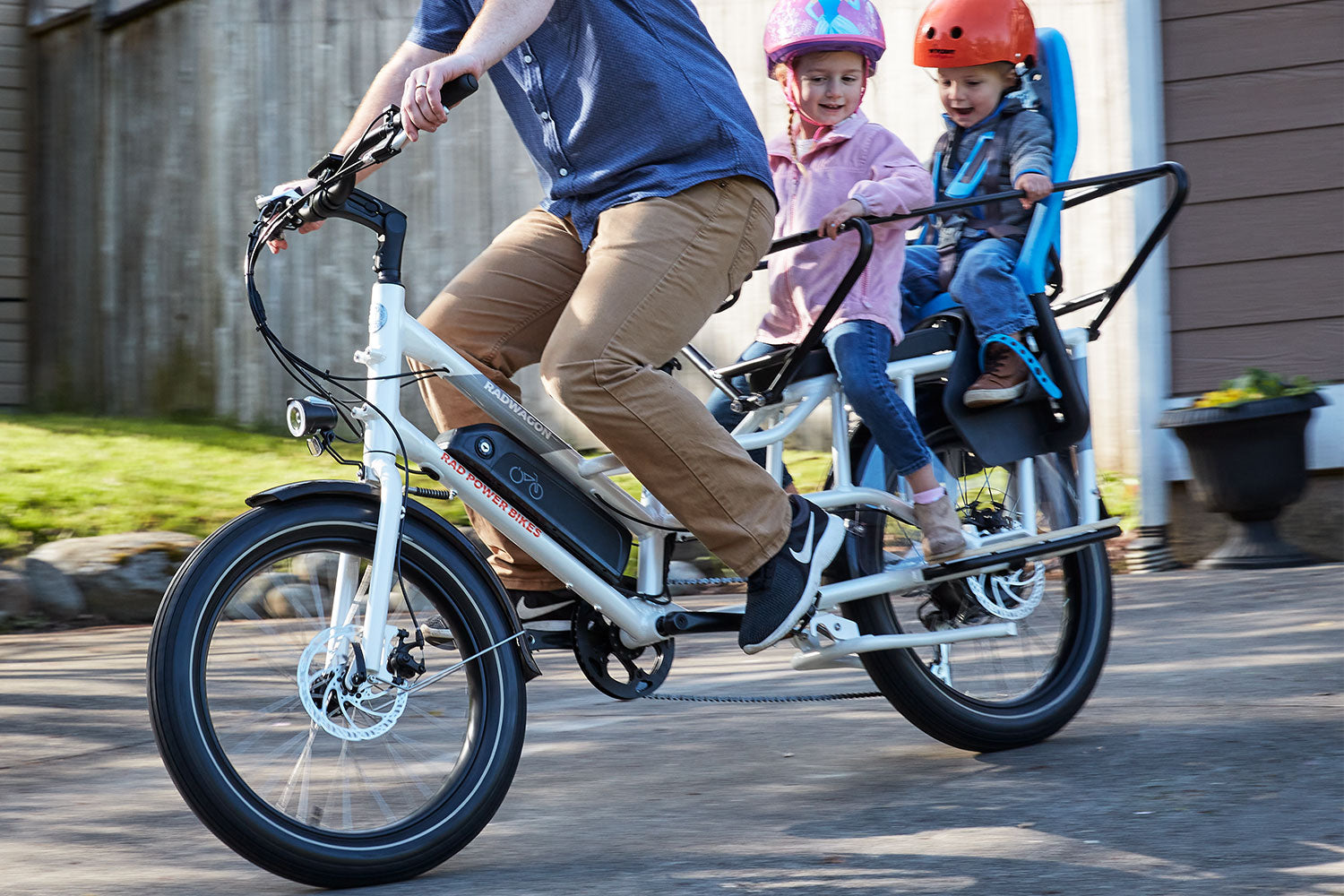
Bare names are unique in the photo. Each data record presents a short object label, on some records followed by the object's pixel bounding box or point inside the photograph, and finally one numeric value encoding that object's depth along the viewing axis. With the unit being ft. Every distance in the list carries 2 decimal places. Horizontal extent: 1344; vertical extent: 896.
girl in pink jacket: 23.45
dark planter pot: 41.32
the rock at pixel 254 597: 18.72
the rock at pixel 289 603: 19.10
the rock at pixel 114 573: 41.34
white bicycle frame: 19.39
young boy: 24.93
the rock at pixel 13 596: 40.37
